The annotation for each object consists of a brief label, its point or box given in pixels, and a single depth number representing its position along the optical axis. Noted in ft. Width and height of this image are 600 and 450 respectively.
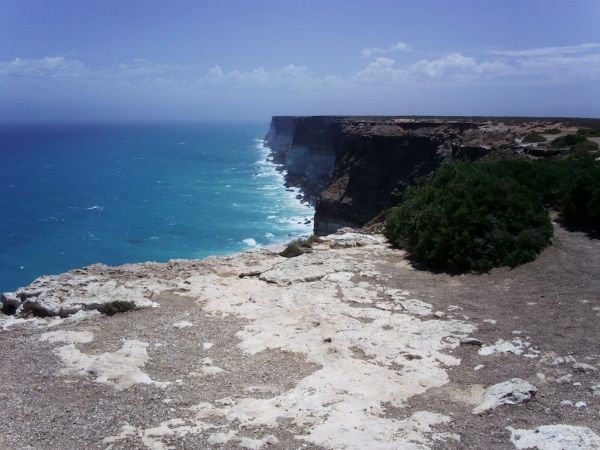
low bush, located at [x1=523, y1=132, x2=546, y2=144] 120.52
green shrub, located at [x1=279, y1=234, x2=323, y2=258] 50.52
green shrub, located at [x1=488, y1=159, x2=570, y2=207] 57.57
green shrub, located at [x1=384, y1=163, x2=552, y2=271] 44.37
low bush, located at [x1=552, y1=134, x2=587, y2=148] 99.04
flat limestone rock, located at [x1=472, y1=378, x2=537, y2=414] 22.72
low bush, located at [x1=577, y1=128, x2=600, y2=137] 115.14
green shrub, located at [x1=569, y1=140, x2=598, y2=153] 86.68
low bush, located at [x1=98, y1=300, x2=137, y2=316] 35.78
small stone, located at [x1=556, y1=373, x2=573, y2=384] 24.42
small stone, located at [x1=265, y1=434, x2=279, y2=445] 20.49
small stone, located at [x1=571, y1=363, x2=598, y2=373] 25.13
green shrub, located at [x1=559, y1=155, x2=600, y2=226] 50.72
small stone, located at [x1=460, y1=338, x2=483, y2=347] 29.50
